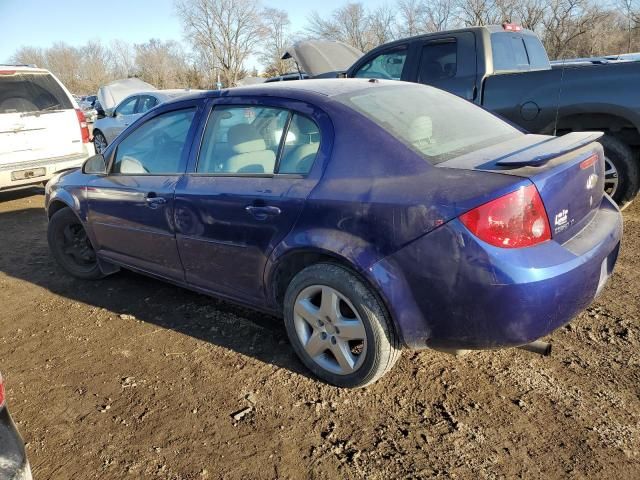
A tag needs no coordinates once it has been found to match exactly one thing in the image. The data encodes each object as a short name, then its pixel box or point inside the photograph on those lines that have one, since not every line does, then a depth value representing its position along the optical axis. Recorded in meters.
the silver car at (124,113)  11.25
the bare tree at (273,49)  49.79
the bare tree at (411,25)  43.84
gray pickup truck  4.73
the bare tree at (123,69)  62.49
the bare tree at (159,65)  50.96
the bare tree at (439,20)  42.25
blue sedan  2.18
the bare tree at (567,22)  32.06
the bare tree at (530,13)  35.22
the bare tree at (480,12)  38.47
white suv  6.70
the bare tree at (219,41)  50.66
